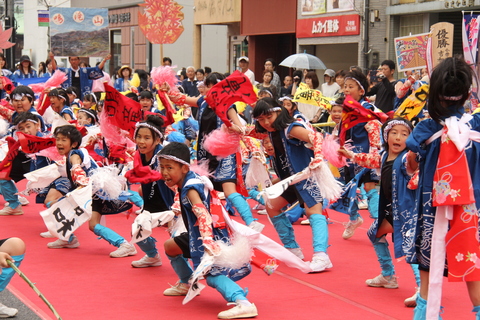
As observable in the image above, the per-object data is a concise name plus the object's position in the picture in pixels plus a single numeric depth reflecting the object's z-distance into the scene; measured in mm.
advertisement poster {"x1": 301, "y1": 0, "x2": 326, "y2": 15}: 19005
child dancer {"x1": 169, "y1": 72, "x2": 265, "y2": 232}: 7645
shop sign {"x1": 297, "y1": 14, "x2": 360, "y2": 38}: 17594
